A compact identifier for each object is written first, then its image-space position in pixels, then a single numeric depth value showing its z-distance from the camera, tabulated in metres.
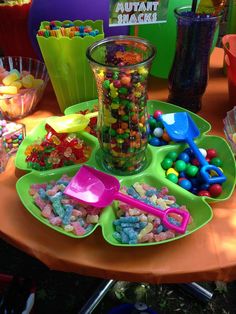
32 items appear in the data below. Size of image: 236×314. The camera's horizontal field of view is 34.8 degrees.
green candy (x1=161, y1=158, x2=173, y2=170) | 0.71
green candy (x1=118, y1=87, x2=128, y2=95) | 0.60
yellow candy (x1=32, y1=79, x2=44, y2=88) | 0.87
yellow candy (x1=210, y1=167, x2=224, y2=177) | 0.69
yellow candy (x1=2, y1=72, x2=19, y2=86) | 0.86
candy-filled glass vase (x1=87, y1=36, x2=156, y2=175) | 0.59
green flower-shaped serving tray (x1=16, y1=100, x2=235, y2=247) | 0.59
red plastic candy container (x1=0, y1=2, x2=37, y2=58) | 0.96
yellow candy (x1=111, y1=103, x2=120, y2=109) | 0.62
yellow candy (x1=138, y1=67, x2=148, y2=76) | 0.59
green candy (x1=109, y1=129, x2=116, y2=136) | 0.65
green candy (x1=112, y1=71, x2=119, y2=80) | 0.58
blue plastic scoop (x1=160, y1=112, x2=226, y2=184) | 0.68
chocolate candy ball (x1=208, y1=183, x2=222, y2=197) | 0.65
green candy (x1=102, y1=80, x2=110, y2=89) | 0.60
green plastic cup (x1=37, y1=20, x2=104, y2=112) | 0.77
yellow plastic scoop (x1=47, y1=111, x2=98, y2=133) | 0.76
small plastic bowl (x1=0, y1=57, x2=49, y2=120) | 0.82
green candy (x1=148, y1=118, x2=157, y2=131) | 0.80
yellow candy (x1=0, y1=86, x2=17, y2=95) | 0.84
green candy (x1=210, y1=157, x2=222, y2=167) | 0.70
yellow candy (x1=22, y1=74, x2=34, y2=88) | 0.86
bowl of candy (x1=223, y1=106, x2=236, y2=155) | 0.74
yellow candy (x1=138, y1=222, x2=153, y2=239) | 0.56
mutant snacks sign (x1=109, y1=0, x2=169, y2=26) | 0.79
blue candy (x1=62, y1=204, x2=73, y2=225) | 0.57
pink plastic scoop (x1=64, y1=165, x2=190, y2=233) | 0.58
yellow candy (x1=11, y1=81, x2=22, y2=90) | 0.85
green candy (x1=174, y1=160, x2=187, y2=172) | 0.70
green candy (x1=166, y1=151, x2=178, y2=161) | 0.72
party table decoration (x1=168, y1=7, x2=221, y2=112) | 0.77
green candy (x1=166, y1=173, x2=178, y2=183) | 0.67
